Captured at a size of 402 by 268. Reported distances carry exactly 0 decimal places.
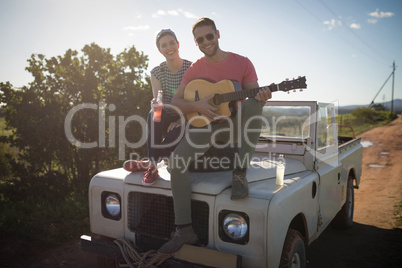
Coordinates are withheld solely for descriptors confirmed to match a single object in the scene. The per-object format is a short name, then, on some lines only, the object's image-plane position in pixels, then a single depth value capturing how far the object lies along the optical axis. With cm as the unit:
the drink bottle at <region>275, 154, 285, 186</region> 260
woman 296
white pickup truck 218
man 234
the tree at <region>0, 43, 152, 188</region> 525
